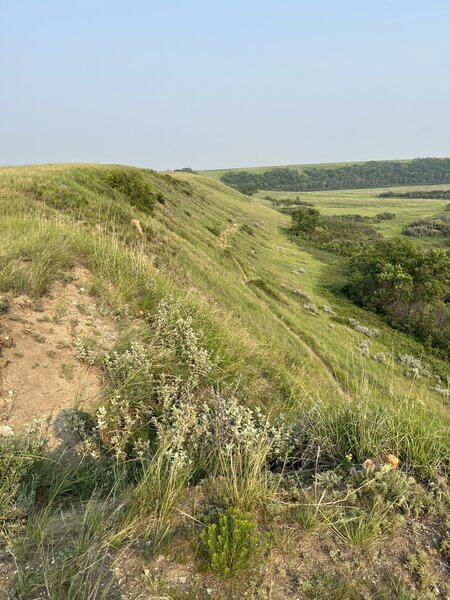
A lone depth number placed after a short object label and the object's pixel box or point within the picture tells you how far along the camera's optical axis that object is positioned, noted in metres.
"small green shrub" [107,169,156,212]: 24.69
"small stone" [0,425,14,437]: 3.89
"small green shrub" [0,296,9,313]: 5.43
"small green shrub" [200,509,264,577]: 2.62
